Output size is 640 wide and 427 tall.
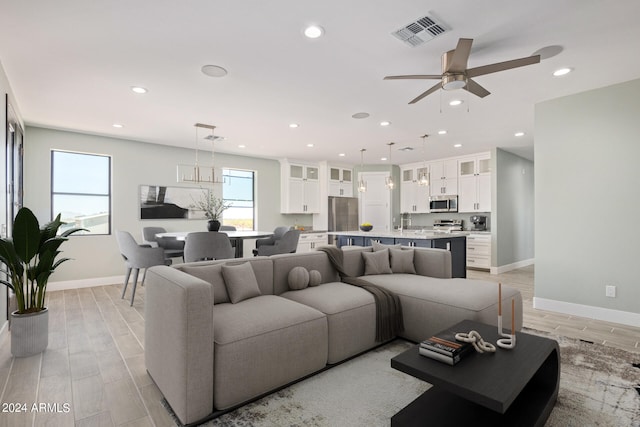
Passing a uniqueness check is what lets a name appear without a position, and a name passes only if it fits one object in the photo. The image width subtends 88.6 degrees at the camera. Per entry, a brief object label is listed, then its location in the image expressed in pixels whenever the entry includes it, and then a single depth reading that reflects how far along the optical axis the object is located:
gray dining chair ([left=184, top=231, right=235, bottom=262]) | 4.08
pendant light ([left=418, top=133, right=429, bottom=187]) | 5.39
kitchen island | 5.13
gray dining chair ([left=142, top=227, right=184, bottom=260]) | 4.73
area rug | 1.83
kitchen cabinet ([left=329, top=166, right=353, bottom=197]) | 8.42
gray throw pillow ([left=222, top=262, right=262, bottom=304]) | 2.53
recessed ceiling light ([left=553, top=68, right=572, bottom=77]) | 3.16
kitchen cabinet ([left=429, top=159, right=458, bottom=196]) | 7.66
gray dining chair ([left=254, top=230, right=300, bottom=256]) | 5.11
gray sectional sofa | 1.82
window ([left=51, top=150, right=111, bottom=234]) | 5.34
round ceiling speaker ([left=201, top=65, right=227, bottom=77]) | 3.05
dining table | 4.56
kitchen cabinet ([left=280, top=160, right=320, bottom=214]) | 7.85
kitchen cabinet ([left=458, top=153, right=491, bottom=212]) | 7.04
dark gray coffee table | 1.42
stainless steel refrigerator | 8.30
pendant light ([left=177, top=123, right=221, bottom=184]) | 5.63
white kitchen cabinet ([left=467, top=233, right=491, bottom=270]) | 6.86
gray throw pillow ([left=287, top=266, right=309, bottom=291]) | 2.96
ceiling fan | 2.31
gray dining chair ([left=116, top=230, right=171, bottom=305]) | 4.20
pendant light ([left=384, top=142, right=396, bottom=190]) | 5.69
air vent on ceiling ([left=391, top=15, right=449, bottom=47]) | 2.34
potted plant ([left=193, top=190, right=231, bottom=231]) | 6.61
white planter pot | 2.66
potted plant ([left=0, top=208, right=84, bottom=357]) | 2.61
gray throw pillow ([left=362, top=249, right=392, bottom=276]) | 3.64
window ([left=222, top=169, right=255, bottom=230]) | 7.17
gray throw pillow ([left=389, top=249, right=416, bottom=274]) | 3.76
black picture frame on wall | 6.05
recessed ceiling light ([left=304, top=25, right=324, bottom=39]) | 2.42
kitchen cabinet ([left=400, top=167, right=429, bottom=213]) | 8.28
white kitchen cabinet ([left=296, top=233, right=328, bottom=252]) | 7.82
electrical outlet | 3.62
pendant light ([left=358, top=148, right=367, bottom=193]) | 6.11
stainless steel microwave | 7.61
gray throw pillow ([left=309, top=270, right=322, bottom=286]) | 3.10
